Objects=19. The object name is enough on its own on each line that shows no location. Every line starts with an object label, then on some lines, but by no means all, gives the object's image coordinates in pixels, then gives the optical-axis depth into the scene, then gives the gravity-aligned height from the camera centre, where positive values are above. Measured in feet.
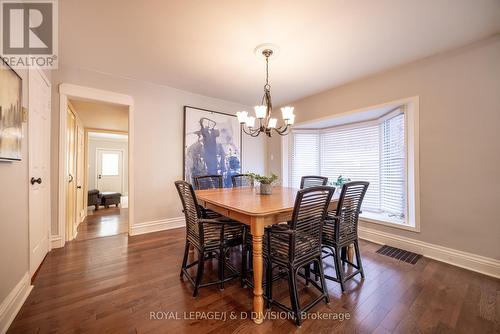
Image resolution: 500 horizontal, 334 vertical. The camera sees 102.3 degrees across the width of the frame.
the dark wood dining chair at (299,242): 4.82 -1.97
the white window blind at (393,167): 9.77 +0.00
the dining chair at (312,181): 9.22 -0.66
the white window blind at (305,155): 14.75 +0.90
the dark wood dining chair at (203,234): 5.74 -2.04
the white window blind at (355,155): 11.85 +0.78
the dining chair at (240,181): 11.01 -0.77
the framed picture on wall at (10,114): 4.49 +1.32
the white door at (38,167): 6.40 +0.04
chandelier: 7.29 +1.96
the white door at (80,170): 12.64 -0.14
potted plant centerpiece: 7.76 -0.64
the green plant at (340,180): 12.27 -0.82
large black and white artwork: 12.15 +1.51
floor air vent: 8.01 -3.66
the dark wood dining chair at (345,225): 5.96 -1.86
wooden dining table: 4.91 -1.19
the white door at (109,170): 24.04 -0.28
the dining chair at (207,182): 9.83 -0.75
